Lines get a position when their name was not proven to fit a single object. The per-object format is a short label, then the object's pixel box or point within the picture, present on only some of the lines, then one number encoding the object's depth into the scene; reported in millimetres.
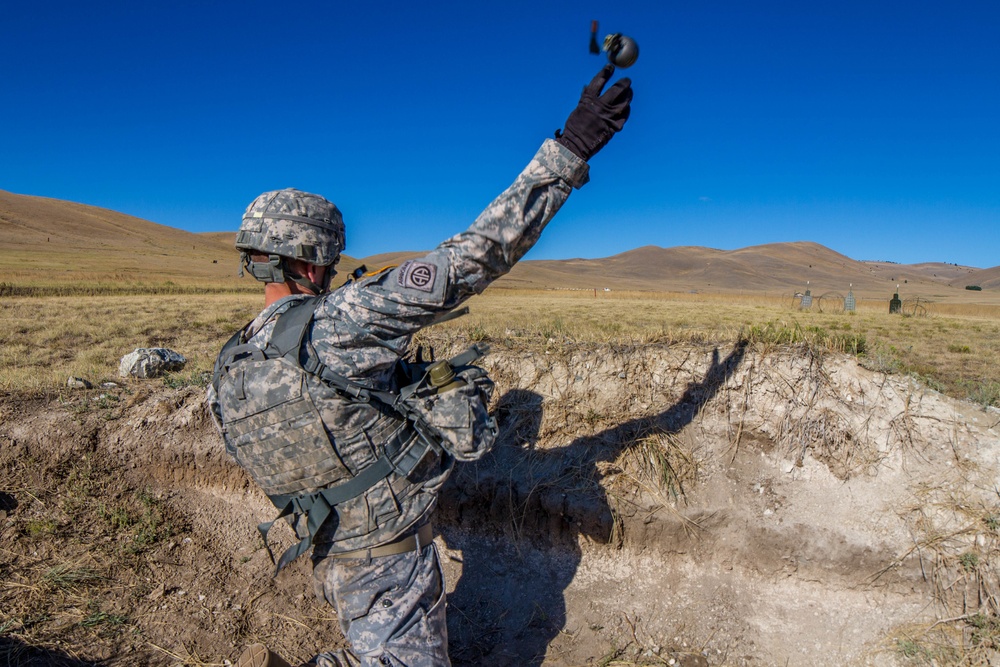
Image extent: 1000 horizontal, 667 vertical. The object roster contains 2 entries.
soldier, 1861
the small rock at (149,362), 5910
